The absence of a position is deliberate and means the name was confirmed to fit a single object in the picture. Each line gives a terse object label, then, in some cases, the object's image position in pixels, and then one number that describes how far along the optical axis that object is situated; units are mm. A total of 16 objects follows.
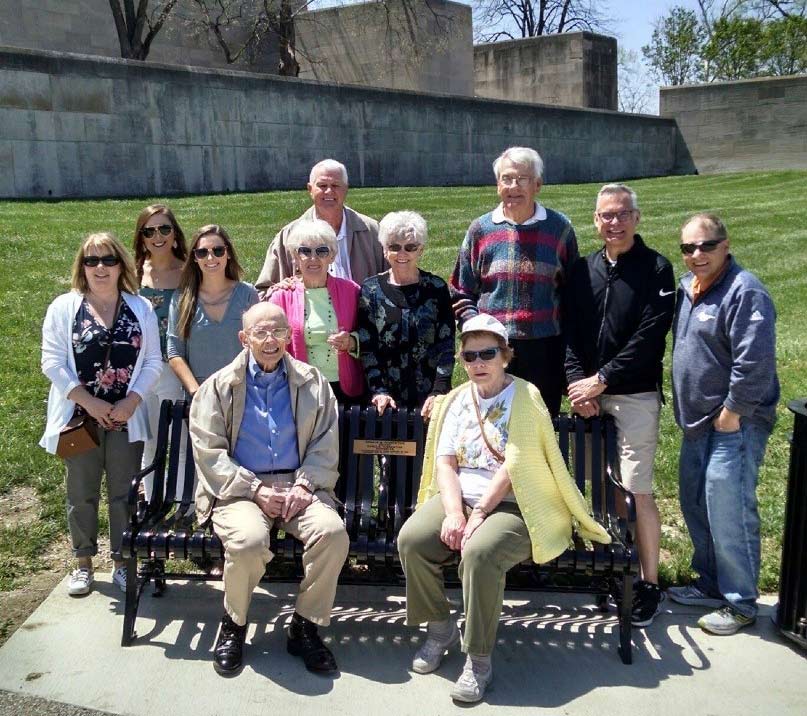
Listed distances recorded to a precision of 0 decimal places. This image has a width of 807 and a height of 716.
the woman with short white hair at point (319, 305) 4309
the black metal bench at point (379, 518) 3775
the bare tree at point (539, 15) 50469
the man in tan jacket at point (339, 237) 4836
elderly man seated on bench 3746
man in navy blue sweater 3756
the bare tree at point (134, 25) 23047
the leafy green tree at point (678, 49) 47438
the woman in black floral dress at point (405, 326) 4266
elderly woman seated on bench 3555
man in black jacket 4016
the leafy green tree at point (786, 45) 38750
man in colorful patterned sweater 4293
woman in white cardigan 4211
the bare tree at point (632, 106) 57812
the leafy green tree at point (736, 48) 40188
